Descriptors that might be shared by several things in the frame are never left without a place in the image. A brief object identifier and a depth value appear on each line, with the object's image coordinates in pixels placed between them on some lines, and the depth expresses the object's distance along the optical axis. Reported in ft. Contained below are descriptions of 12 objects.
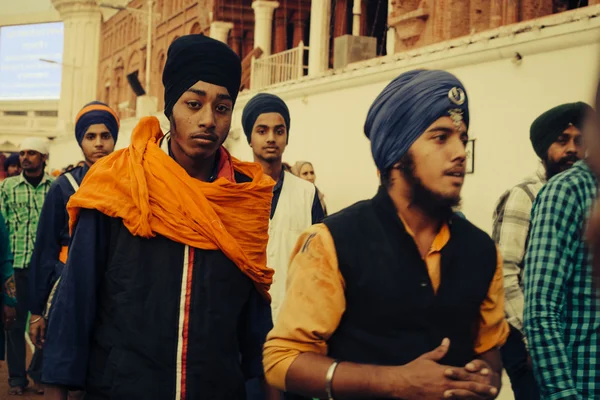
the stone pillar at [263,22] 76.23
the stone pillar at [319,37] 63.58
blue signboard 216.54
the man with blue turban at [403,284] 7.88
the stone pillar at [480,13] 47.93
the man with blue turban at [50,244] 17.38
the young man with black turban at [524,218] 14.62
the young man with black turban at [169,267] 10.53
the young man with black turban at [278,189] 17.34
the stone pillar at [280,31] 84.43
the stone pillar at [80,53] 166.30
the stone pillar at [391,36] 53.01
